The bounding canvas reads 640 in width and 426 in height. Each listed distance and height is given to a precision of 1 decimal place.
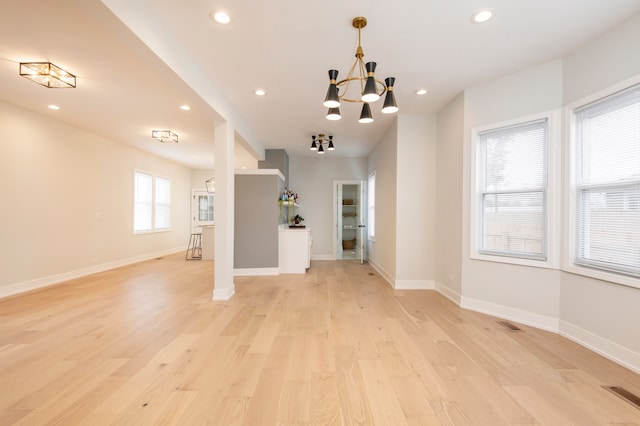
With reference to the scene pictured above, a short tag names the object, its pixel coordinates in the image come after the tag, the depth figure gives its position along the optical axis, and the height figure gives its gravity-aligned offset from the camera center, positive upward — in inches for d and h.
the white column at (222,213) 155.1 -0.1
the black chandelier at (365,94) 86.7 +40.8
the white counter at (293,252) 226.4 -32.3
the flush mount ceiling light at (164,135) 212.2 +62.0
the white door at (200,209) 381.4 +5.1
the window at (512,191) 120.3 +11.4
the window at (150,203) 279.9 +10.8
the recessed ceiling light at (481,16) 89.4 +67.3
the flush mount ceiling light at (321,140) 220.5 +62.6
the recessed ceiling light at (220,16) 88.8 +66.0
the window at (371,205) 257.0 +8.9
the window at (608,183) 90.0 +12.0
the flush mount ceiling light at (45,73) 118.7 +62.1
